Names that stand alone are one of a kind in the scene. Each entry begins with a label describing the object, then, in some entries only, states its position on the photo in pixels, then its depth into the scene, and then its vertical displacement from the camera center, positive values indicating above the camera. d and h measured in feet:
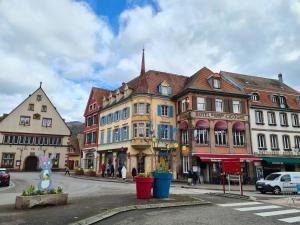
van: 60.70 -3.73
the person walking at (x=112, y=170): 108.94 -1.92
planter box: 29.22 -4.10
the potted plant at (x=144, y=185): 36.11 -2.68
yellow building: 99.50 +17.65
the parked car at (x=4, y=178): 65.99 -3.48
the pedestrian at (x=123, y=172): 89.80 -2.40
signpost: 49.47 -0.09
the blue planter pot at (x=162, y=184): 37.40 -2.58
